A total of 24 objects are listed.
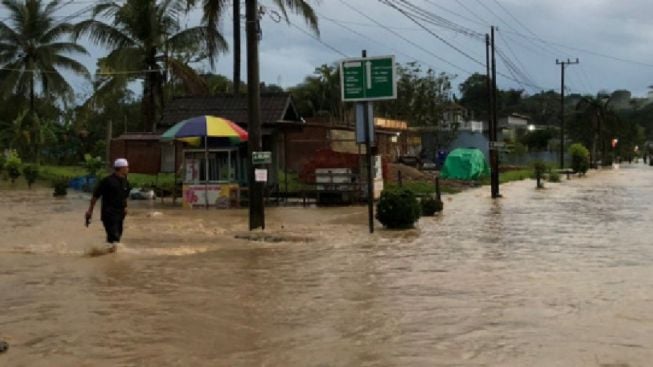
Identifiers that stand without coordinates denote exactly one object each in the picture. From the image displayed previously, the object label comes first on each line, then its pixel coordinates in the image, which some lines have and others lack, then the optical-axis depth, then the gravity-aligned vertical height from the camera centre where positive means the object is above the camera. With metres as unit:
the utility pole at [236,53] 31.60 +5.08
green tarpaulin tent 46.03 +0.42
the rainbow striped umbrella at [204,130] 23.64 +1.45
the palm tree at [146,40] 37.06 +6.72
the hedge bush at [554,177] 45.41 -0.34
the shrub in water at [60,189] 30.86 -0.35
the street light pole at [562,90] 68.00 +7.34
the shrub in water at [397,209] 17.48 -0.79
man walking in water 13.01 -0.28
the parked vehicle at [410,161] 51.09 +0.87
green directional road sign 16.36 +2.02
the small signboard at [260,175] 17.00 +0.03
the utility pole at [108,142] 30.44 +1.47
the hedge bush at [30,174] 38.19 +0.33
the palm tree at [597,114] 88.44 +6.60
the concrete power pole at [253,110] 17.16 +1.50
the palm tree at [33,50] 48.47 +8.29
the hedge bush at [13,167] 40.41 +0.73
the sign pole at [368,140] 16.42 +0.74
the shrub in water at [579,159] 56.84 +0.84
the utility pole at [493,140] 31.20 +1.35
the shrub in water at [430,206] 21.92 -0.93
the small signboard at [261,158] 16.92 +0.41
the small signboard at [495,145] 31.56 +1.12
